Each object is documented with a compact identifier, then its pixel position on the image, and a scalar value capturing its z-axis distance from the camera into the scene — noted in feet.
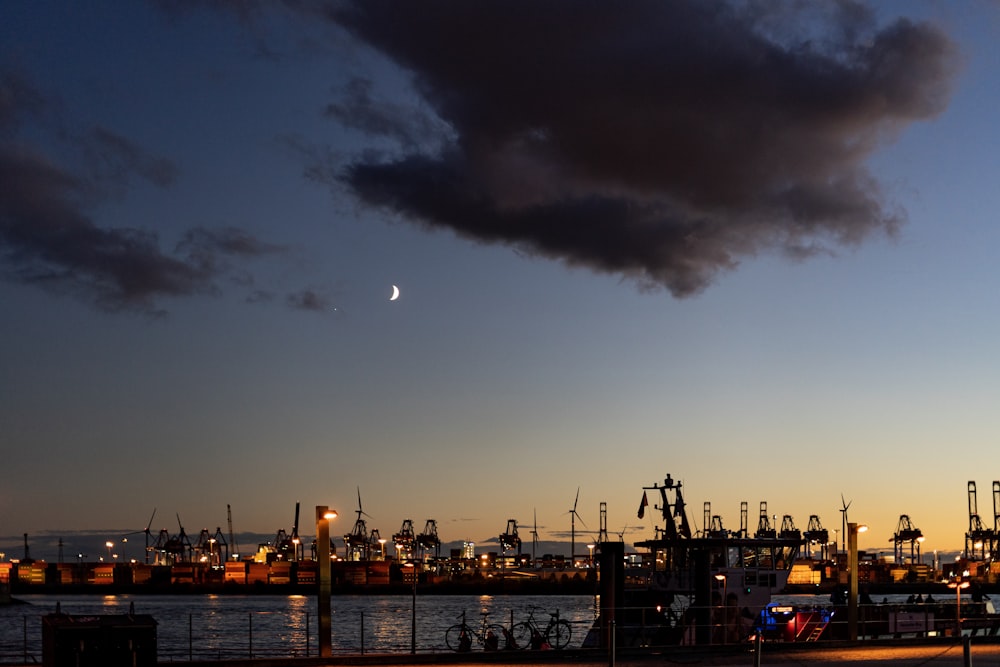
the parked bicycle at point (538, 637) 139.87
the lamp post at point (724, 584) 148.64
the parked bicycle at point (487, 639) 146.65
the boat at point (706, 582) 140.67
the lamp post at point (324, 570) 107.24
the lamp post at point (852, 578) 129.49
